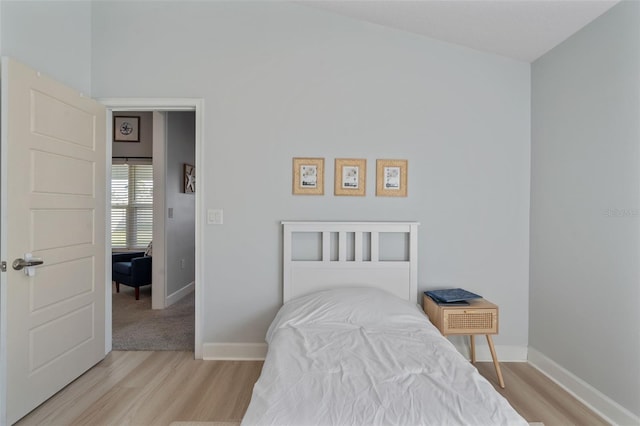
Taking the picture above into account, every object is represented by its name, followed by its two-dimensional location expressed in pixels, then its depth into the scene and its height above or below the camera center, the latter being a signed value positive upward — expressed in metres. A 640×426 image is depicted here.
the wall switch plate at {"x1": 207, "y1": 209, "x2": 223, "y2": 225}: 2.50 -0.05
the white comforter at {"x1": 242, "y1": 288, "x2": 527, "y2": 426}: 1.14 -0.73
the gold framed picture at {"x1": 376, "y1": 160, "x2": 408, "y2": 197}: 2.51 +0.29
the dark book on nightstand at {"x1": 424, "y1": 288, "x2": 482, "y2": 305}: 2.23 -0.60
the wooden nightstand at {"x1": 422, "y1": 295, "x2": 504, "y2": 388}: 2.16 -0.74
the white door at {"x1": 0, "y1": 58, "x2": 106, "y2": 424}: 1.75 -0.15
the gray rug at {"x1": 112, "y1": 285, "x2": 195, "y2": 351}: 2.76 -1.19
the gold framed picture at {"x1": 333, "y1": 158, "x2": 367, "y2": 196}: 2.51 +0.29
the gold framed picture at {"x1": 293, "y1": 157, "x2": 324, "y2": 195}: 2.50 +0.29
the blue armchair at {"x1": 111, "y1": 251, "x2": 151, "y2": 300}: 4.04 -0.83
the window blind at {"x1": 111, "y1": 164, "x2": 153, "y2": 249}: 4.89 +0.08
